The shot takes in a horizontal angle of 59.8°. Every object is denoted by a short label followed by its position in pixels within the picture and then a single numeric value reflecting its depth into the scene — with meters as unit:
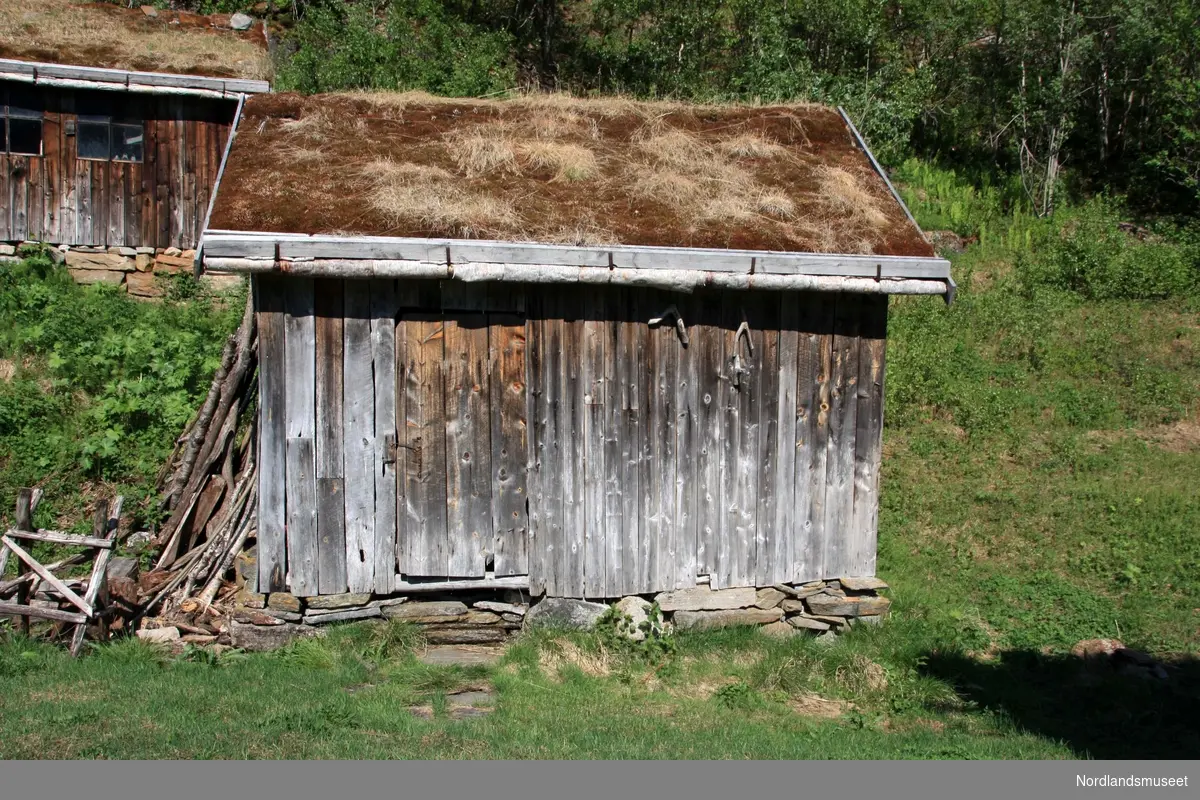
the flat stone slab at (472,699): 7.30
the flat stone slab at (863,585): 8.80
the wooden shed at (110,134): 14.84
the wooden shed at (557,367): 7.80
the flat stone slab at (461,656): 8.04
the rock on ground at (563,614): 8.35
